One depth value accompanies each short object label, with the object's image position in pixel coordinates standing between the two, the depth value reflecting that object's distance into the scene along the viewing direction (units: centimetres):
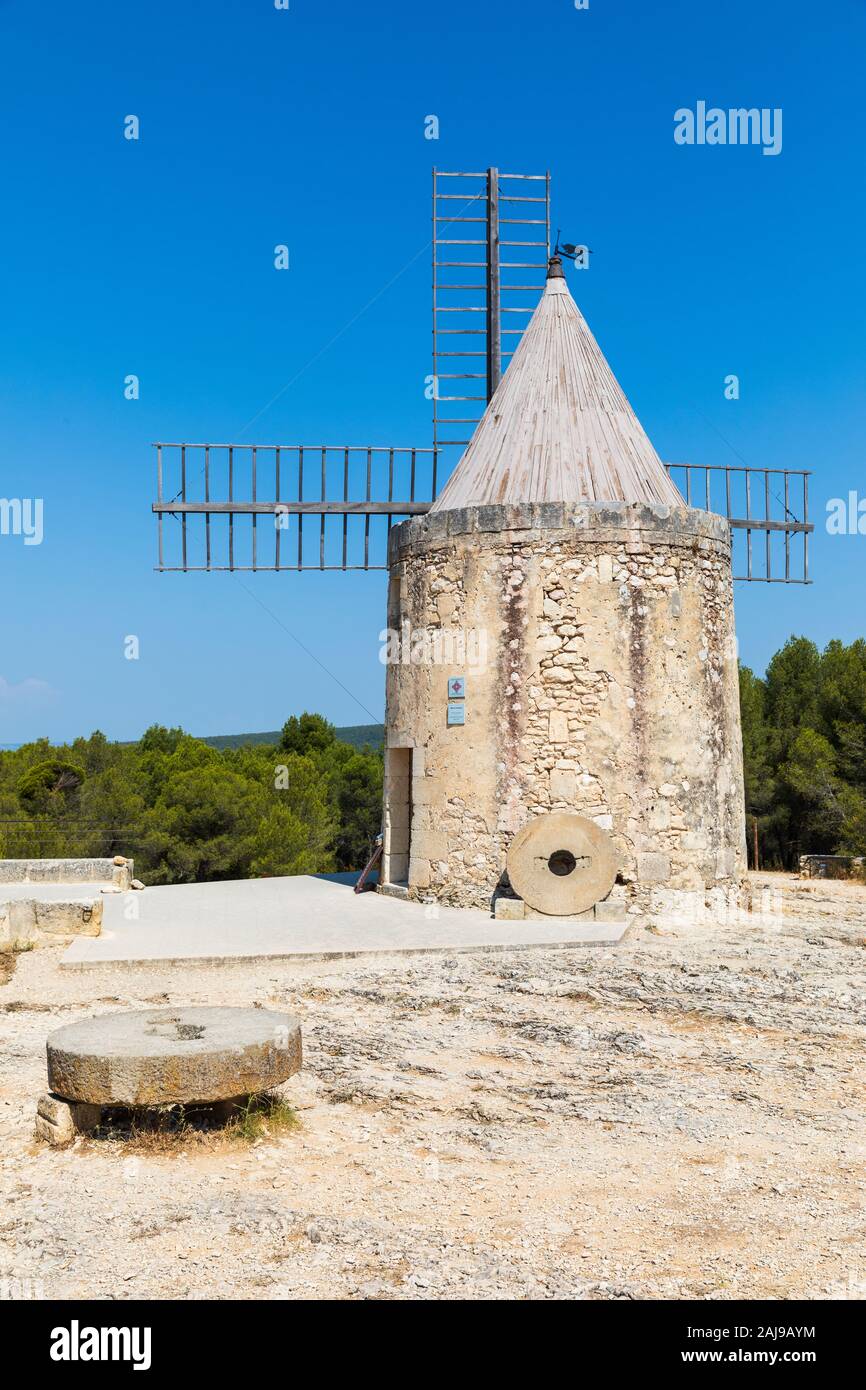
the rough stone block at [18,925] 845
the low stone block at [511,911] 970
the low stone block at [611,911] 972
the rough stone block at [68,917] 875
